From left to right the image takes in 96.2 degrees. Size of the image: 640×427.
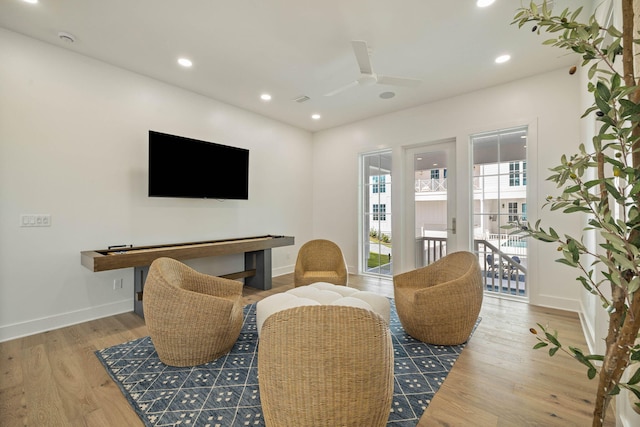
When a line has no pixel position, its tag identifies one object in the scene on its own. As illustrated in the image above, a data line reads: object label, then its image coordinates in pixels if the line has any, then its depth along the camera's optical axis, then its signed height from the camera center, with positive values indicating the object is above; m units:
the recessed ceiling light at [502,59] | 3.20 +1.77
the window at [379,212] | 5.13 +0.05
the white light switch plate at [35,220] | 2.80 -0.06
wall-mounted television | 3.52 +0.63
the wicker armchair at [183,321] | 2.08 -0.78
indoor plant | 0.74 +0.04
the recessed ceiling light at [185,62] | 3.26 +1.76
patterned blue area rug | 1.67 -1.16
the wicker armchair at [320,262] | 3.62 -0.64
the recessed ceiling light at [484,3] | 2.36 +1.76
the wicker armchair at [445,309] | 2.44 -0.82
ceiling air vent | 4.22 +1.74
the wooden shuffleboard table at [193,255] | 2.84 -0.46
